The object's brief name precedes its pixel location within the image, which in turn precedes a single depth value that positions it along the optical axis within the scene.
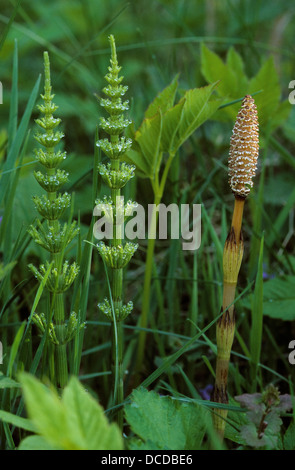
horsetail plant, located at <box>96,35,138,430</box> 0.37
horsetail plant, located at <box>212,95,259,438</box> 0.35
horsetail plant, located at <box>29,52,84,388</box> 0.36
